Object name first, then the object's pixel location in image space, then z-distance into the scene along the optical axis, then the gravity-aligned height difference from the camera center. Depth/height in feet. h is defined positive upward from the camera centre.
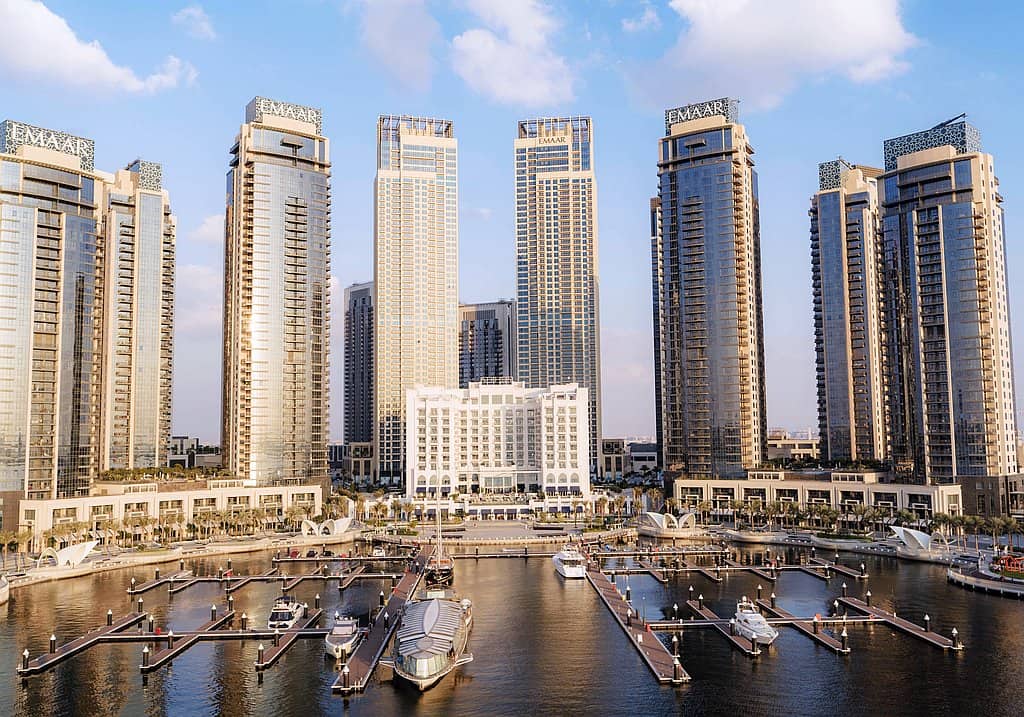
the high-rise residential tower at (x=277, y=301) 613.11 +93.18
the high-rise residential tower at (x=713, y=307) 627.87 +85.42
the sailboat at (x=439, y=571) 346.95 -60.23
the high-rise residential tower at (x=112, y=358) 648.79 +55.65
